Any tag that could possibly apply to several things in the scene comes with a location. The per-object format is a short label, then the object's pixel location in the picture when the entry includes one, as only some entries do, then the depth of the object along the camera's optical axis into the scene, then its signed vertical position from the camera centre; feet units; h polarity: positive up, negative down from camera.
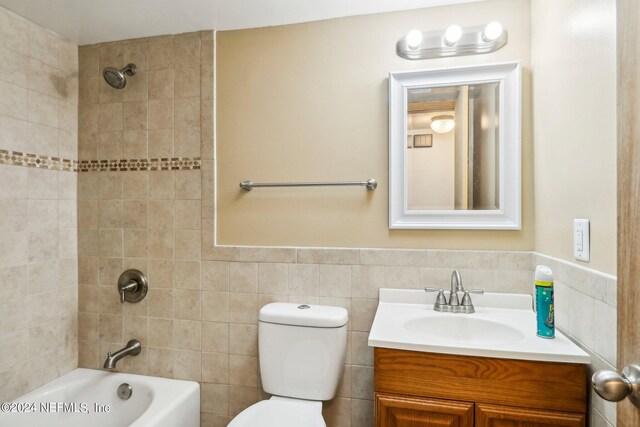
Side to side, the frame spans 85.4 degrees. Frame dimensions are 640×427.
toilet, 4.91 -2.06
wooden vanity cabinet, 3.50 -1.90
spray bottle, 3.82 -1.01
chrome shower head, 5.74 +2.31
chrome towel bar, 5.32 +0.45
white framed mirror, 4.96 +0.94
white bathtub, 5.23 -3.04
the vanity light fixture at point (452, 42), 4.84 +2.46
